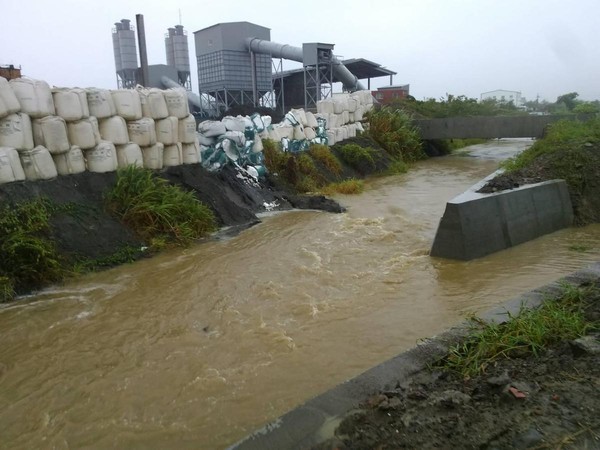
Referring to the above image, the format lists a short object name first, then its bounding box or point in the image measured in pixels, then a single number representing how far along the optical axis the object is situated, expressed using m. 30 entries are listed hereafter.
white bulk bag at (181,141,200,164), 8.99
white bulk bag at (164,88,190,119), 8.52
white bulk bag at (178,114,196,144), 8.79
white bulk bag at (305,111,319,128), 13.97
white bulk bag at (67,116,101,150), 7.15
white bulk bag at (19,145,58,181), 6.55
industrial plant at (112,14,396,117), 24.56
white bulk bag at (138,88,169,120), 8.23
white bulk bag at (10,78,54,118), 6.46
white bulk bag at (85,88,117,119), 7.46
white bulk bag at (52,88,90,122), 6.96
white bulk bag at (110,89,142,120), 7.79
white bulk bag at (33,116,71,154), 6.70
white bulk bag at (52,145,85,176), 7.08
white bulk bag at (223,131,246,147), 10.06
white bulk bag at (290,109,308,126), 13.38
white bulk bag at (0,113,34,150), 6.21
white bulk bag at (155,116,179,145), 8.45
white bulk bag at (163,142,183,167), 8.68
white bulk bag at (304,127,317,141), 13.84
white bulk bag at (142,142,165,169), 8.29
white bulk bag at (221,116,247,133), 10.35
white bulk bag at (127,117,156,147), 8.00
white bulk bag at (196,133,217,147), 9.85
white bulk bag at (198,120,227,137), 9.95
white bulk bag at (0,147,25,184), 6.17
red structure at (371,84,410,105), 29.30
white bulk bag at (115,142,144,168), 7.87
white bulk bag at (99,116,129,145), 7.64
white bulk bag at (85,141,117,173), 7.46
